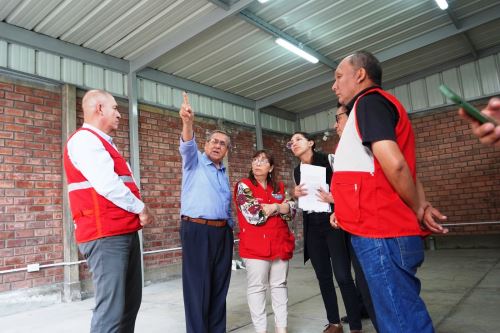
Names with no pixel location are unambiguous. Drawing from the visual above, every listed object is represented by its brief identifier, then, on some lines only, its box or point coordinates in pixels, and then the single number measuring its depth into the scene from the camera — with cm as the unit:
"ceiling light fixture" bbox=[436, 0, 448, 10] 490
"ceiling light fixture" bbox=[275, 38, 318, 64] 568
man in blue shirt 243
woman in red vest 263
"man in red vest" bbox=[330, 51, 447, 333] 127
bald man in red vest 186
